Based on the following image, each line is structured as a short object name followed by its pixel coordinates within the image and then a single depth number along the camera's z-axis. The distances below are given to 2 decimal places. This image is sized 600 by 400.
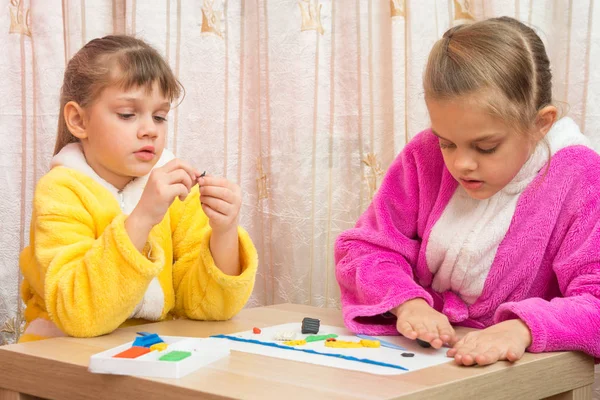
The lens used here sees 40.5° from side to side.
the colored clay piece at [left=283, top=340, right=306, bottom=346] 0.97
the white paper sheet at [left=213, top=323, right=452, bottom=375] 0.86
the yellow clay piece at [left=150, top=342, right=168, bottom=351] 0.89
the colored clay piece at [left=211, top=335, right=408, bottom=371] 0.87
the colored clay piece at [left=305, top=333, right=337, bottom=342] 1.00
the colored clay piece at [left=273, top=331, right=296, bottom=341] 1.01
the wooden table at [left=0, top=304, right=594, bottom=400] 0.76
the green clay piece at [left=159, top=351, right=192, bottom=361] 0.83
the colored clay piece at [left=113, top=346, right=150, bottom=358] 0.86
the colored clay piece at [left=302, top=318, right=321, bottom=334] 1.05
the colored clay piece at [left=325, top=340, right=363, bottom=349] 0.96
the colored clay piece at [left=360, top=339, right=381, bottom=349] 0.97
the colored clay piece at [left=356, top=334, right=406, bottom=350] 0.97
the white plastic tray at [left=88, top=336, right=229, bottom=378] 0.81
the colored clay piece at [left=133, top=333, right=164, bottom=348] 0.93
